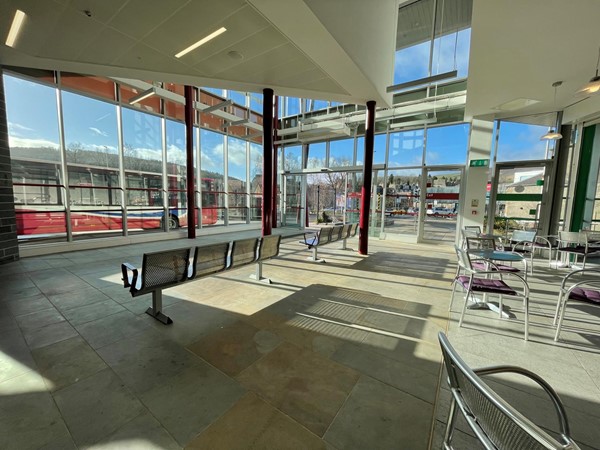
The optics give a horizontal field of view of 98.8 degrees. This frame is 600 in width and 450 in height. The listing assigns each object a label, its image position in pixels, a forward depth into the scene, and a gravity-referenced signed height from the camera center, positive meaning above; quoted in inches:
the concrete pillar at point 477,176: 302.0 +33.0
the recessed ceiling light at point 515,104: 245.0 +99.7
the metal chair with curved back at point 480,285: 109.9 -37.2
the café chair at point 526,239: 230.1 -31.3
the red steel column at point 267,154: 232.4 +40.7
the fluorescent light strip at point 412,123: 315.9 +106.0
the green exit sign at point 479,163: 300.6 +48.7
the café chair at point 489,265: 147.4 -37.1
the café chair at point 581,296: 103.9 -37.2
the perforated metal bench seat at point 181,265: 113.0 -34.5
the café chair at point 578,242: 203.3 -29.5
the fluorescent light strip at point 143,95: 265.0 +106.4
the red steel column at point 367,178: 268.7 +24.1
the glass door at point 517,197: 286.7 +9.0
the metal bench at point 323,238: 233.6 -35.8
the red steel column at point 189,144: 329.4 +69.4
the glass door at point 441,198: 342.0 +6.4
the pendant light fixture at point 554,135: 207.9 +59.7
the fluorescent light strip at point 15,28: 130.0 +90.1
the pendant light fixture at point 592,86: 139.9 +66.2
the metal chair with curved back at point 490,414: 29.4 -29.7
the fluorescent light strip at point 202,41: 142.6 +92.2
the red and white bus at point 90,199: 248.2 -4.9
